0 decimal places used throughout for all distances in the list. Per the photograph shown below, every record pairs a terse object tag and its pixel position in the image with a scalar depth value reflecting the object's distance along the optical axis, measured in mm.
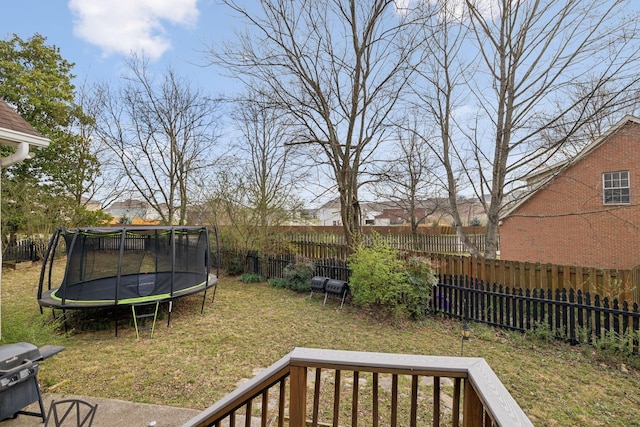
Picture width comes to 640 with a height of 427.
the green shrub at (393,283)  5387
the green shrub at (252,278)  8930
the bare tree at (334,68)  6473
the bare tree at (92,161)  13586
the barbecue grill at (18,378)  2385
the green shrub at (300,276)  7668
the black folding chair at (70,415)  2695
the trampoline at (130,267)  5129
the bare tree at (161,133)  13203
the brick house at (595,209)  9422
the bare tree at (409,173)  7434
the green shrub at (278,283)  8164
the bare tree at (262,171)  9258
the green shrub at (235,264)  9727
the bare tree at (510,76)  5922
